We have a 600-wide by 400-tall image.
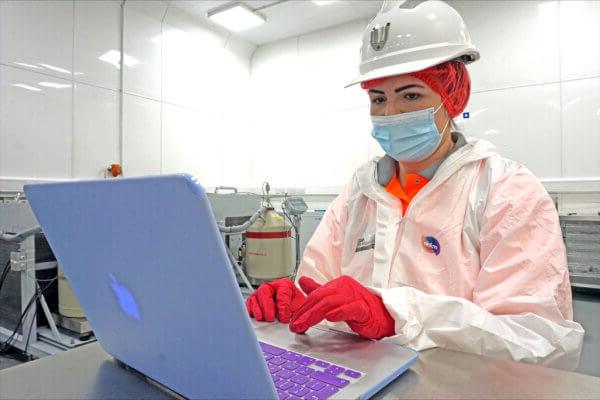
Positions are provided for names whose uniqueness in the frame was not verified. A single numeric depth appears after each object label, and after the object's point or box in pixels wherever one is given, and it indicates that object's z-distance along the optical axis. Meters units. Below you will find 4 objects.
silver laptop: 0.31
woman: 0.73
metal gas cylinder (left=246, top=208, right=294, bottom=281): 2.88
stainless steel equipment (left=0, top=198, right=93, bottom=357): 2.00
